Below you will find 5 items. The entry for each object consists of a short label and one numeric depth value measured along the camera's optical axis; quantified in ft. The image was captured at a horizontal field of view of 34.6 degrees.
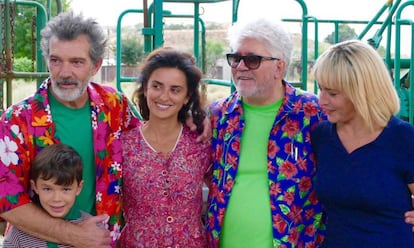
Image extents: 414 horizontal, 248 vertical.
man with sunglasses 9.62
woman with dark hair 9.53
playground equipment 15.02
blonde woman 8.63
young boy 8.92
